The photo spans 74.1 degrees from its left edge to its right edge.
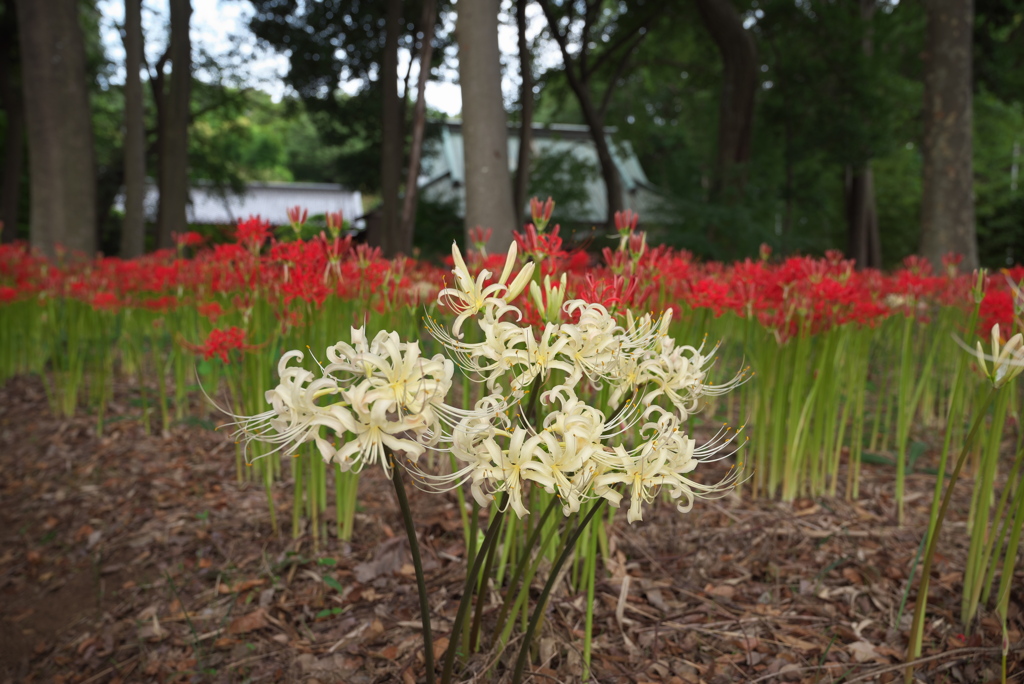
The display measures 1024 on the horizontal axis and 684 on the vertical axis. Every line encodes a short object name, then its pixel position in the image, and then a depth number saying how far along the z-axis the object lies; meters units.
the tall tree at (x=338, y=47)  13.70
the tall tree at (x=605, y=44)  13.35
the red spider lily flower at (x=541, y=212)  1.86
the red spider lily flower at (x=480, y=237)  2.47
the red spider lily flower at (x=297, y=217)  2.36
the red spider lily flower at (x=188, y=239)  4.07
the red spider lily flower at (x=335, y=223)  2.38
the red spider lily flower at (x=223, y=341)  2.45
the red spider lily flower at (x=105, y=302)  3.90
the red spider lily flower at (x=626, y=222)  2.03
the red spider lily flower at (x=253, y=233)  2.57
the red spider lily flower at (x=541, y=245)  1.77
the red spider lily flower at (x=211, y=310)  3.37
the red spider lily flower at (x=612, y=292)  1.44
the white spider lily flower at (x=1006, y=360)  1.30
